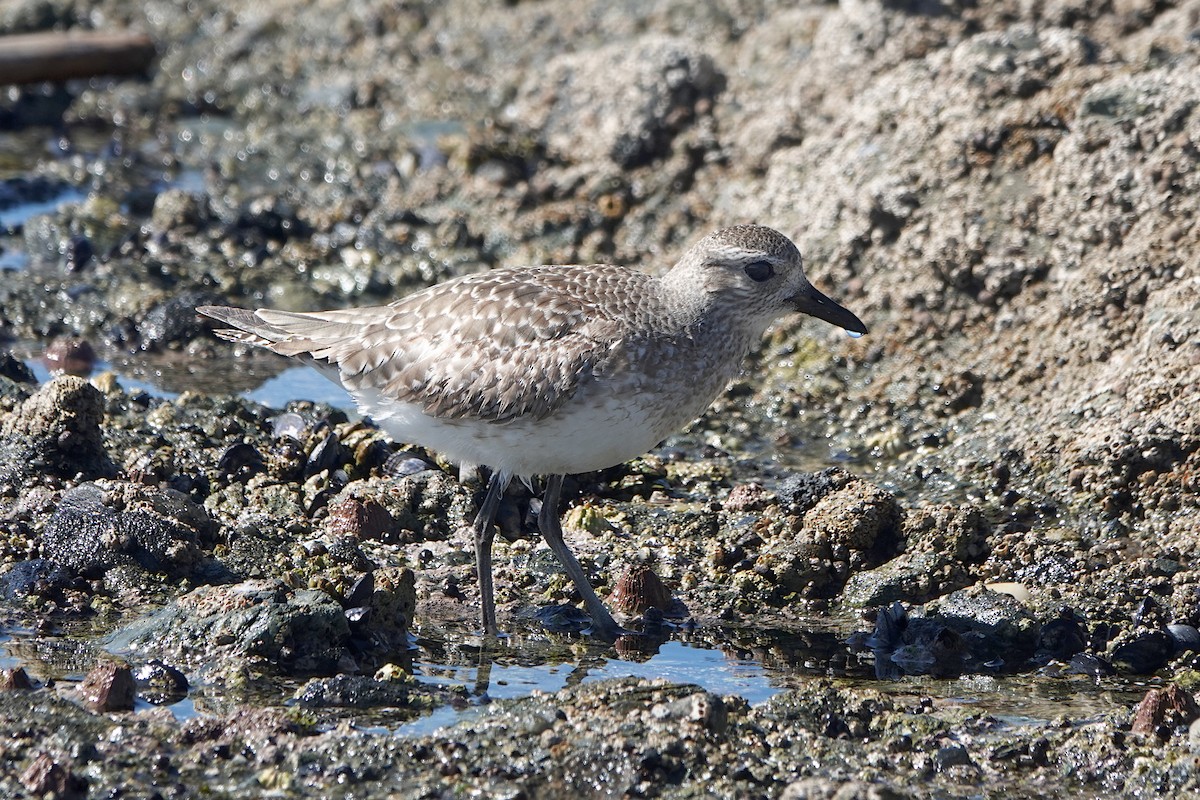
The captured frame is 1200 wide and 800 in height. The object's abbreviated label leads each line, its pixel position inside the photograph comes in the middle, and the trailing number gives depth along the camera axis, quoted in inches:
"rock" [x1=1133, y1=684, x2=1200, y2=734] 483.8
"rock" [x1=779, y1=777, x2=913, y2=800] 435.2
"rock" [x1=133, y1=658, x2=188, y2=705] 496.4
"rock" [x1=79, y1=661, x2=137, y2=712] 479.8
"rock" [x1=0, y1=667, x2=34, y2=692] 483.8
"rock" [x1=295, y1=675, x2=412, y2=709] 494.3
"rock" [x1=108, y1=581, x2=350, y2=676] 517.3
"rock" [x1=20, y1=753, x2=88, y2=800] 430.9
